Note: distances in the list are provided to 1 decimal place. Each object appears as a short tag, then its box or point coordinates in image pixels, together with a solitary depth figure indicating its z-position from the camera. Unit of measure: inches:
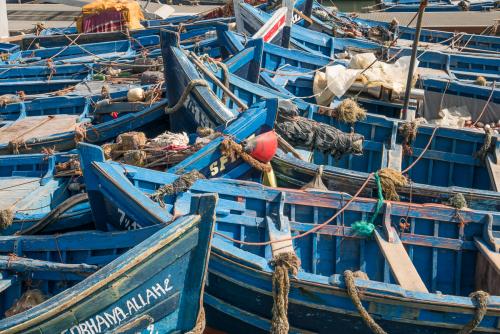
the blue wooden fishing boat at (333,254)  256.7
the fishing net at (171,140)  352.8
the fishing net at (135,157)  337.4
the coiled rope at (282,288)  253.6
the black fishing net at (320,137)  380.8
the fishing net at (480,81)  498.3
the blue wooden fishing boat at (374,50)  568.7
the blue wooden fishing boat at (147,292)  221.1
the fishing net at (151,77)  512.6
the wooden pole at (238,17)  609.0
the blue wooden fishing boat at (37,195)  321.7
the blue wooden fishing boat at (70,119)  434.6
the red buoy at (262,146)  326.0
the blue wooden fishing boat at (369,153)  338.0
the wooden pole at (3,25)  781.3
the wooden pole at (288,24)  549.8
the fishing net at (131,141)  358.6
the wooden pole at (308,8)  666.8
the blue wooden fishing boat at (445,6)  938.1
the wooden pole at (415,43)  376.2
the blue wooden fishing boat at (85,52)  660.1
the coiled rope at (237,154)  322.3
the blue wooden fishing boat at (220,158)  295.1
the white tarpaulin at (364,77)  463.8
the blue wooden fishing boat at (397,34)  647.1
